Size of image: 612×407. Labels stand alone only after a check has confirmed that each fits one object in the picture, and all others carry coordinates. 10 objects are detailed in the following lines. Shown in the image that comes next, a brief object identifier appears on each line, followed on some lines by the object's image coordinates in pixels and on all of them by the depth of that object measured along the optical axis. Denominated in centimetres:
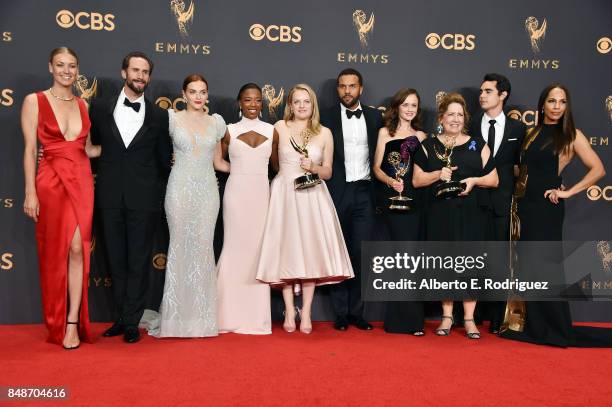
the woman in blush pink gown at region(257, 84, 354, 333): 466
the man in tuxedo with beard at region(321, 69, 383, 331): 496
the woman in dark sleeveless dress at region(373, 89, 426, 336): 470
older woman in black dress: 455
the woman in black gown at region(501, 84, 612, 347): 452
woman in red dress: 415
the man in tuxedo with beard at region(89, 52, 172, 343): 443
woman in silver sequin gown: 447
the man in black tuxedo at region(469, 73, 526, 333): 480
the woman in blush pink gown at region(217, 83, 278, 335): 474
